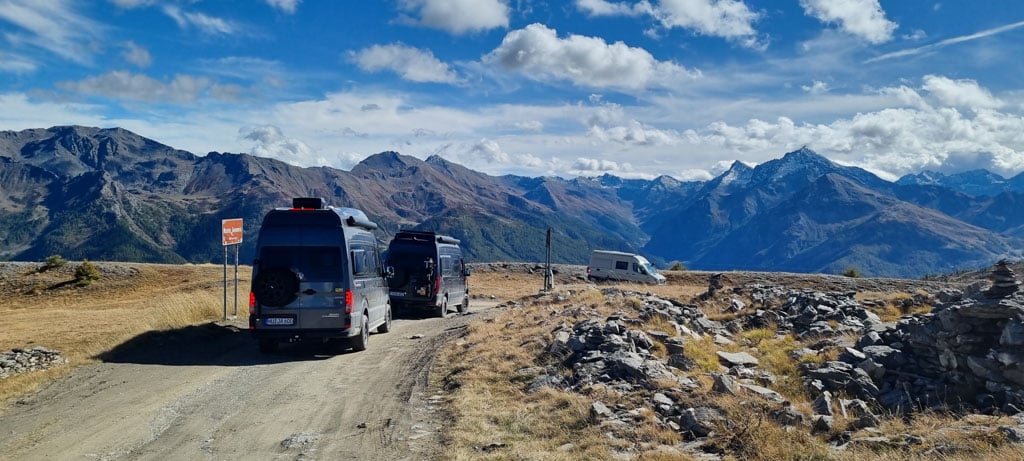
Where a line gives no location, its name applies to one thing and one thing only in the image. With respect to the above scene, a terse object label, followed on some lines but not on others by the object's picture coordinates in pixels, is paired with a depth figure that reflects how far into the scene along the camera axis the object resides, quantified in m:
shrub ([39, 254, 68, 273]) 39.44
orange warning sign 20.12
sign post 20.03
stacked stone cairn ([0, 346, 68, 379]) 11.52
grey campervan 13.70
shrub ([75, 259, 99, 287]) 36.41
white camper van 44.34
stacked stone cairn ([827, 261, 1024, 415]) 8.16
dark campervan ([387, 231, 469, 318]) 23.53
